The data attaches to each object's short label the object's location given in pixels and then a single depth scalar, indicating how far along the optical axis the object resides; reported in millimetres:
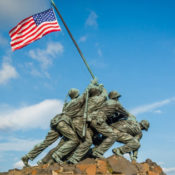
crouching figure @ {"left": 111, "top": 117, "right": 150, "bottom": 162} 12641
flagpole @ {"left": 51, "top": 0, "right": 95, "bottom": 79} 14607
